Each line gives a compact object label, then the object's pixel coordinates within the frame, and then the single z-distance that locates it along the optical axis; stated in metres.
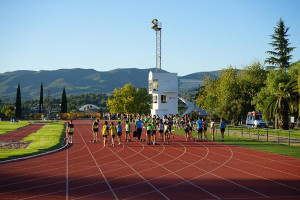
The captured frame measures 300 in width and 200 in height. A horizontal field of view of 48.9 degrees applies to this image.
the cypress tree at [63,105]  102.88
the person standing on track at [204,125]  27.20
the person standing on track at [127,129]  26.63
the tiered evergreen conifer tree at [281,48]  65.00
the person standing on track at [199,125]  26.06
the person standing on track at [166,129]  24.73
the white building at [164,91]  60.47
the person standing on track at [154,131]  24.46
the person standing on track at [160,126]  25.86
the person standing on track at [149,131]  24.28
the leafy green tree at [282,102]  39.50
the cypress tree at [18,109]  94.44
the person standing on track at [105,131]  23.68
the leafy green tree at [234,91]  51.00
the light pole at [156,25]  67.00
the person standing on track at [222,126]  26.96
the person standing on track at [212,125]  26.98
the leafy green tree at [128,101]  86.56
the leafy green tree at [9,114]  90.91
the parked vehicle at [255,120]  48.79
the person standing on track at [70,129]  25.66
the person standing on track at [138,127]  26.64
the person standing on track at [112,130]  23.80
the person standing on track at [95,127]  26.11
